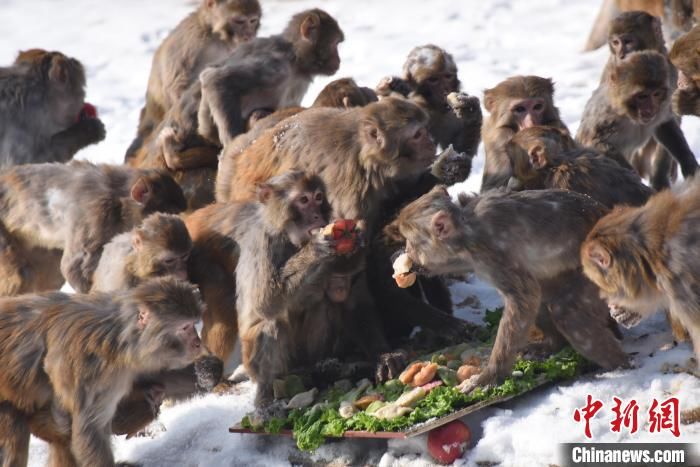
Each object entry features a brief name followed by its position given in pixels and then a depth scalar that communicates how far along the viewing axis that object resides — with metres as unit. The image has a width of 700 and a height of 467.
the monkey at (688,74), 15.97
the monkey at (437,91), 17.66
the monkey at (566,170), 14.75
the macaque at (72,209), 16.53
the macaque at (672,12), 21.84
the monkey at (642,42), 18.86
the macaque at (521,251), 13.54
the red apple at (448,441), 12.91
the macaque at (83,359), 13.27
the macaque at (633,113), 16.62
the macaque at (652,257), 11.92
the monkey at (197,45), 20.80
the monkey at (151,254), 15.15
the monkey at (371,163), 15.19
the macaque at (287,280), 14.51
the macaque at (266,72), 18.53
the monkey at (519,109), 16.59
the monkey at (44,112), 19.58
